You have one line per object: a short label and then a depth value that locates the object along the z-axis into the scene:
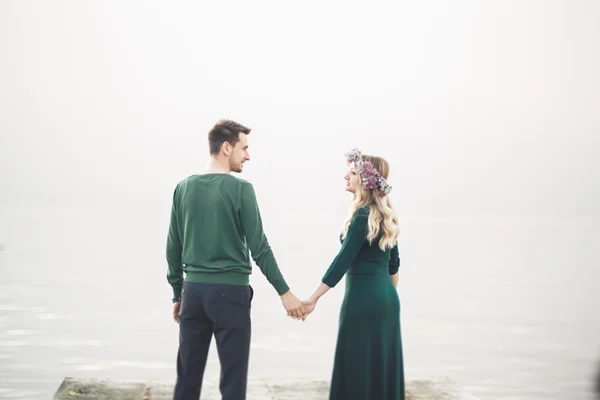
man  5.10
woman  5.67
